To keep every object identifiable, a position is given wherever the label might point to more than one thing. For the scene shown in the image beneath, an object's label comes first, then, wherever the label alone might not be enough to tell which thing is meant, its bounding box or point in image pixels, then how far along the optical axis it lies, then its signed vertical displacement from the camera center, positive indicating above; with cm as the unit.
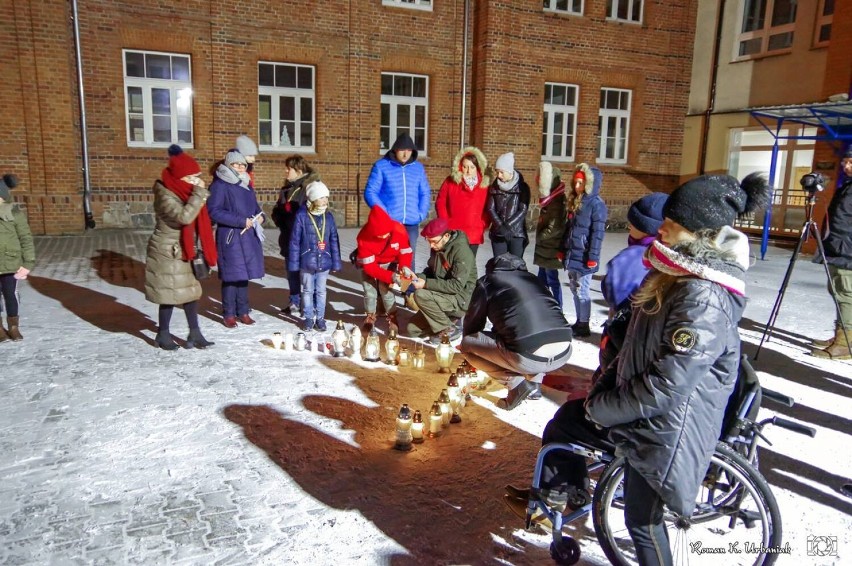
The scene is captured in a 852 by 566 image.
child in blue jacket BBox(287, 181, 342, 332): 647 -96
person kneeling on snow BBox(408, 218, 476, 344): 589 -115
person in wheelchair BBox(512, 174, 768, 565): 215 -65
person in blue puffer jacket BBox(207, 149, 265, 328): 643 -75
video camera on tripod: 580 -9
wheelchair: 246 -141
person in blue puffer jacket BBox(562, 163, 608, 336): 625 -61
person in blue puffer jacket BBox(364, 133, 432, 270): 716 -28
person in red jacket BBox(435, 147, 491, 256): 714 -36
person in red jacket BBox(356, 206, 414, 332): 651 -100
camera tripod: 588 -62
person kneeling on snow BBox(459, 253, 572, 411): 433 -114
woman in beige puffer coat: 556 -72
